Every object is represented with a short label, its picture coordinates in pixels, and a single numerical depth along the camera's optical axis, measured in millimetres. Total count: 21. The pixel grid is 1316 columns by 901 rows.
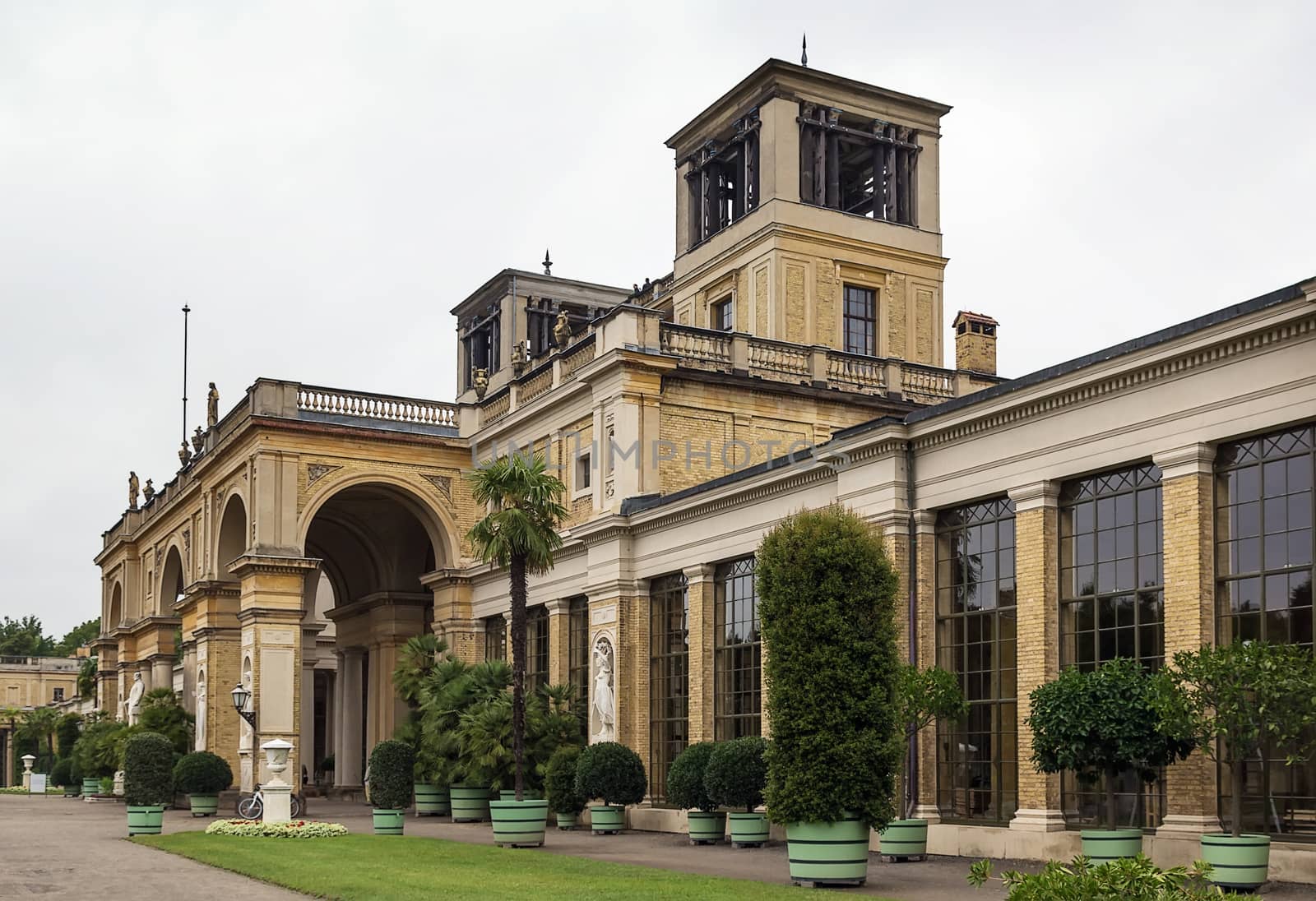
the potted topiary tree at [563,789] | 32594
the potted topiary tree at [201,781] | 40312
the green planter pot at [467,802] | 35656
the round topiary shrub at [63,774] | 78438
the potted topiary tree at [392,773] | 36438
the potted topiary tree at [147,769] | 36219
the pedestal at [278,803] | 31438
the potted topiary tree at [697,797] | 27391
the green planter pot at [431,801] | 37969
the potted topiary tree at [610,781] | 31219
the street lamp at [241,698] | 36719
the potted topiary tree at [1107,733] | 18391
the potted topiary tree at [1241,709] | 16703
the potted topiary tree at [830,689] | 19531
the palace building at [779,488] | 19531
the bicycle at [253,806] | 35562
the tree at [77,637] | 150750
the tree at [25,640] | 161500
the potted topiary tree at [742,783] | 26312
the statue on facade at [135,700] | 55688
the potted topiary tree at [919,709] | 22734
